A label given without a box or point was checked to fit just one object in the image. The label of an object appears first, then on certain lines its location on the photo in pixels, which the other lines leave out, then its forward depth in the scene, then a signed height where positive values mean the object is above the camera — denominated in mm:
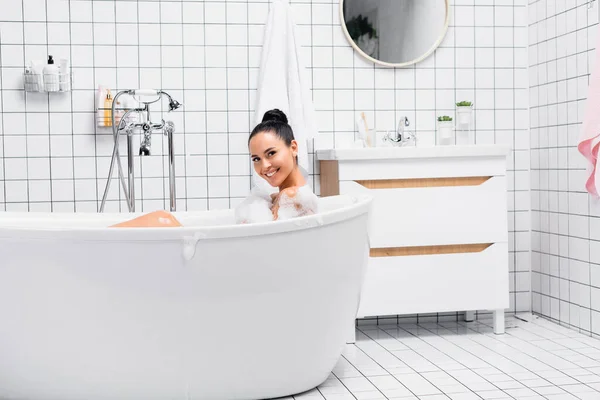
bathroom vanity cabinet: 3369 -190
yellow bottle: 3533 +323
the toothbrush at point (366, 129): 3733 +247
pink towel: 3146 +226
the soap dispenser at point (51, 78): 3465 +458
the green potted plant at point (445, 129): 3770 +244
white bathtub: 2281 -369
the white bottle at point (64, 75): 3490 +474
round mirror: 3770 +734
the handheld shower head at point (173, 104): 3270 +322
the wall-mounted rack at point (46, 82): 3473 +442
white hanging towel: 3602 +464
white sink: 3334 +121
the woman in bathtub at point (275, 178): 2664 +12
